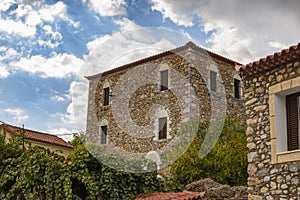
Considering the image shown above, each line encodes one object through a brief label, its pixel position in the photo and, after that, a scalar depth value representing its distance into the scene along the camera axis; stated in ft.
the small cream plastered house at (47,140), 81.56
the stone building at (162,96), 65.87
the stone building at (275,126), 26.25
